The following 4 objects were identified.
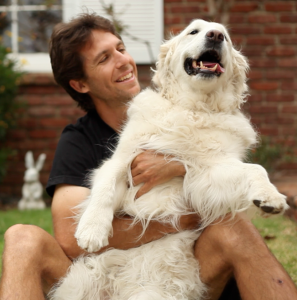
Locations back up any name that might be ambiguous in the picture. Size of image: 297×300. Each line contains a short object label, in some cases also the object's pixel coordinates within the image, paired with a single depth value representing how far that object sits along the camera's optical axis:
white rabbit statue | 5.44
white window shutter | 5.72
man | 2.23
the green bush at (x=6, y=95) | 5.40
